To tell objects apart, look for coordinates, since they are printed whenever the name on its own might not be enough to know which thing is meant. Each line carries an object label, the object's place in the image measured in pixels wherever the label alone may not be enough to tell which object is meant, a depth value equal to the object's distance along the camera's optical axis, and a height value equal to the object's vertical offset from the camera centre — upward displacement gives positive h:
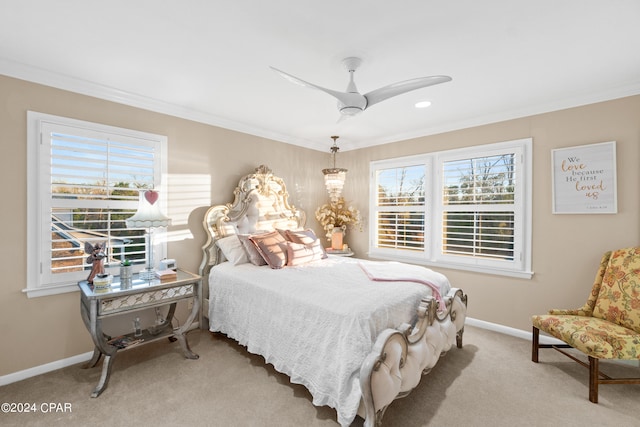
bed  1.88 -0.74
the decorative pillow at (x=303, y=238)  3.65 -0.29
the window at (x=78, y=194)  2.57 +0.17
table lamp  2.77 -0.04
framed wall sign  2.88 +0.37
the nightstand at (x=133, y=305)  2.34 -0.77
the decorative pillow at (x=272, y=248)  3.18 -0.37
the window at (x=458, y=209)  3.45 +0.09
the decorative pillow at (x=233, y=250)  3.32 -0.41
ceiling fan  2.02 +0.89
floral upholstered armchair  2.24 -0.89
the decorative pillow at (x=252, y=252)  3.29 -0.42
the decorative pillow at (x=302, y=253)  3.30 -0.44
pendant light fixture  4.57 +0.53
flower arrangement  4.76 -0.04
